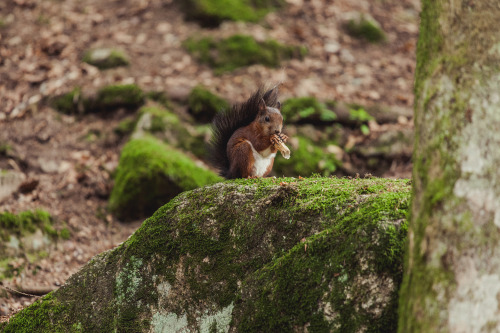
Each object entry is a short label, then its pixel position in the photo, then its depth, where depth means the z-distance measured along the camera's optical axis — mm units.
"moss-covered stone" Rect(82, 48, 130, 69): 15844
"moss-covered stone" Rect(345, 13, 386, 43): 17922
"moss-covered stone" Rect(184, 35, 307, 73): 16125
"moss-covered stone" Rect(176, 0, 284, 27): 17547
